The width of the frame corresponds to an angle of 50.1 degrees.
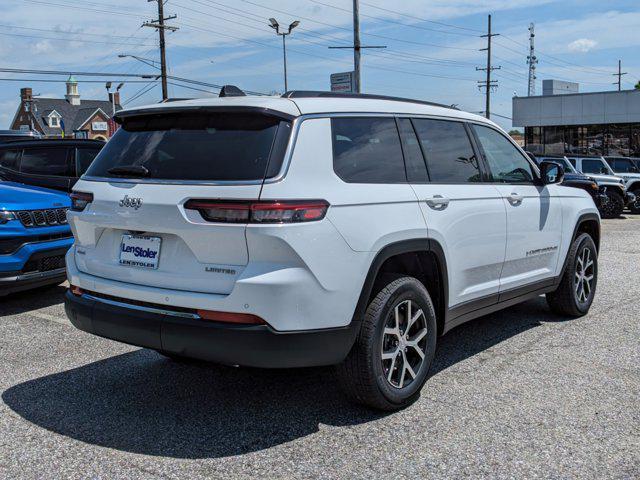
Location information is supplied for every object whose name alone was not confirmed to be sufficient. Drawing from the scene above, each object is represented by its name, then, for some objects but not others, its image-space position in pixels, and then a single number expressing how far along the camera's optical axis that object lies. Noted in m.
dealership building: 36.69
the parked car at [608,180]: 19.19
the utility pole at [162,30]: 37.91
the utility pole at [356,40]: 25.36
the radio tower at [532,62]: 87.31
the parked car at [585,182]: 17.33
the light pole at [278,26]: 37.12
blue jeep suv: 6.57
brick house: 95.62
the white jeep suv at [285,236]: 3.40
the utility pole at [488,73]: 55.03
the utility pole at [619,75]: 97.12
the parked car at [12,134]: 12.82
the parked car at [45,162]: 8.84
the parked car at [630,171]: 20.45
